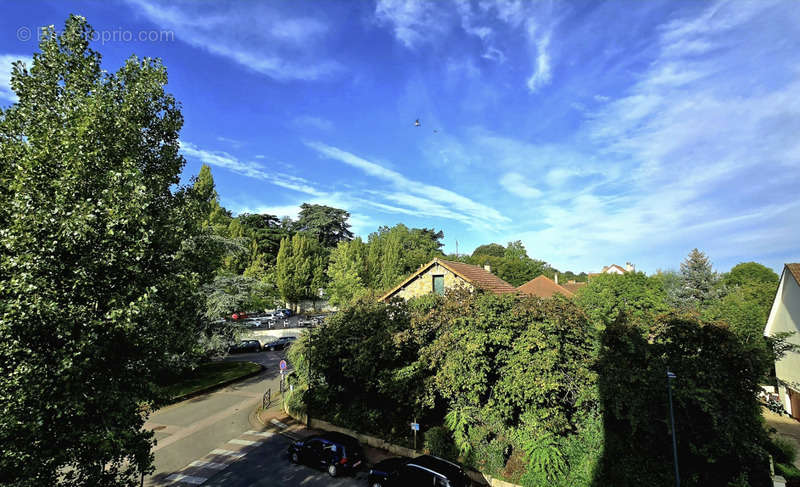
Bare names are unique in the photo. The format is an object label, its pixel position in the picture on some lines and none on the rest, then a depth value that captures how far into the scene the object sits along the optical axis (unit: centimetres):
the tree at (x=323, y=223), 7432
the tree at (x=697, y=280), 3634
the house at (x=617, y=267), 5941
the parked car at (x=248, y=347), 3756
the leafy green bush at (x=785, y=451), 1324
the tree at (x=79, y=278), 559
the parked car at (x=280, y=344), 3906
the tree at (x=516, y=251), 8800
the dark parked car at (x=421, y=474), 1172
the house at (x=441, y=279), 2472
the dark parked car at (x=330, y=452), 1387
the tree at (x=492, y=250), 9800
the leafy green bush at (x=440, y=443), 1466
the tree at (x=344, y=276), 4228
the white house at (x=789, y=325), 2091
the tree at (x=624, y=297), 1634
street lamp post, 1023
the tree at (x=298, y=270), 5434
